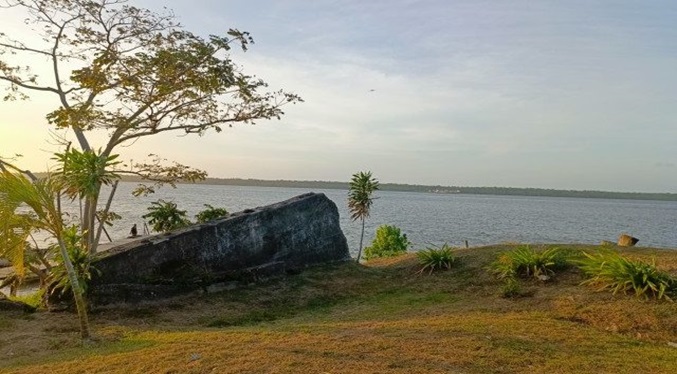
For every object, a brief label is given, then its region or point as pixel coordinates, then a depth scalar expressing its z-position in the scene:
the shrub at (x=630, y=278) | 9.28
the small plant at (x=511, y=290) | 10.59
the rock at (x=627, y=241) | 17.53
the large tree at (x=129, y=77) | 14.98
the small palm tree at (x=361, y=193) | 22.12
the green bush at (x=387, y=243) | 26.00
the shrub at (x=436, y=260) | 13.80
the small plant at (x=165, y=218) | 18.69
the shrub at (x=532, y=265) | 11.53
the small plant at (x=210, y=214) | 17.31
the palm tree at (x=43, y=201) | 7.62
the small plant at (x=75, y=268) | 10.20
